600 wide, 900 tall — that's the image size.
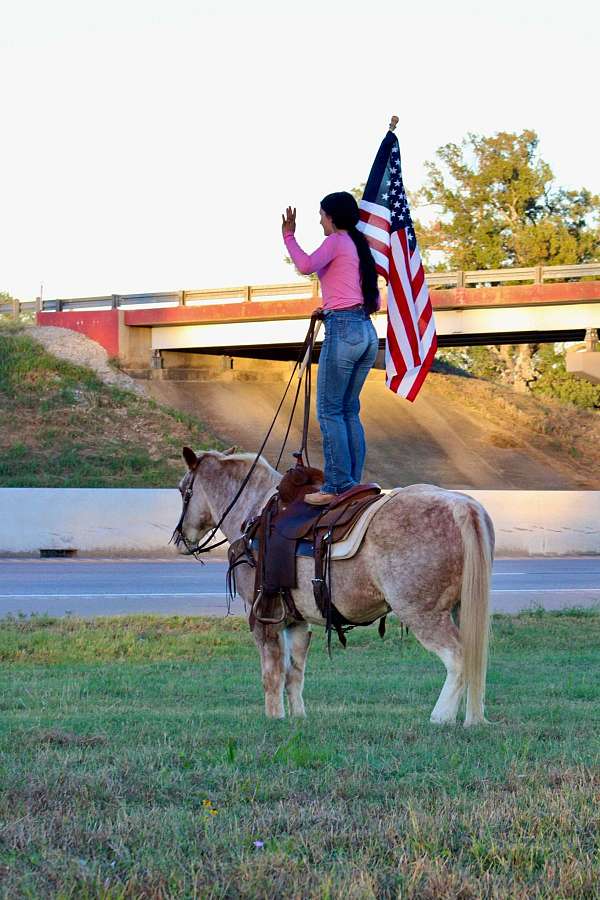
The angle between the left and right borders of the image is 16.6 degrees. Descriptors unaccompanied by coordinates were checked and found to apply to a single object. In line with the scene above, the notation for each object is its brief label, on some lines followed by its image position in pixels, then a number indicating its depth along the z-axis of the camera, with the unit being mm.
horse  11923
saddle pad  12483
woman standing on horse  13718
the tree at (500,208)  110488
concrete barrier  45156
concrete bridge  68214
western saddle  12797
